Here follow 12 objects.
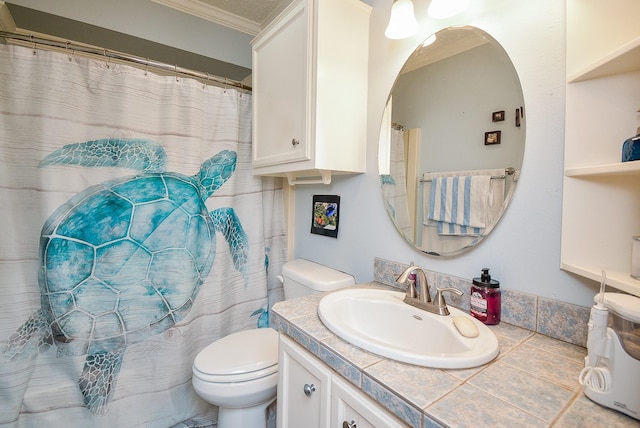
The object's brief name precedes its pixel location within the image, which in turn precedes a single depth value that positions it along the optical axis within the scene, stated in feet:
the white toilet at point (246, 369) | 3.80
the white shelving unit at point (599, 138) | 2.11
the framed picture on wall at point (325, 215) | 5.02
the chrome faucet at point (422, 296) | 2.91
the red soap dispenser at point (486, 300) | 2.79
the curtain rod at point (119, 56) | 4.02
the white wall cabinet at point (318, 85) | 3.84
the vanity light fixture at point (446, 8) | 3.06
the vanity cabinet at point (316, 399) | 2.06
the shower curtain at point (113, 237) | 4.07
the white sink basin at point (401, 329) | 2.09
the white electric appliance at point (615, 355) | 1.61
